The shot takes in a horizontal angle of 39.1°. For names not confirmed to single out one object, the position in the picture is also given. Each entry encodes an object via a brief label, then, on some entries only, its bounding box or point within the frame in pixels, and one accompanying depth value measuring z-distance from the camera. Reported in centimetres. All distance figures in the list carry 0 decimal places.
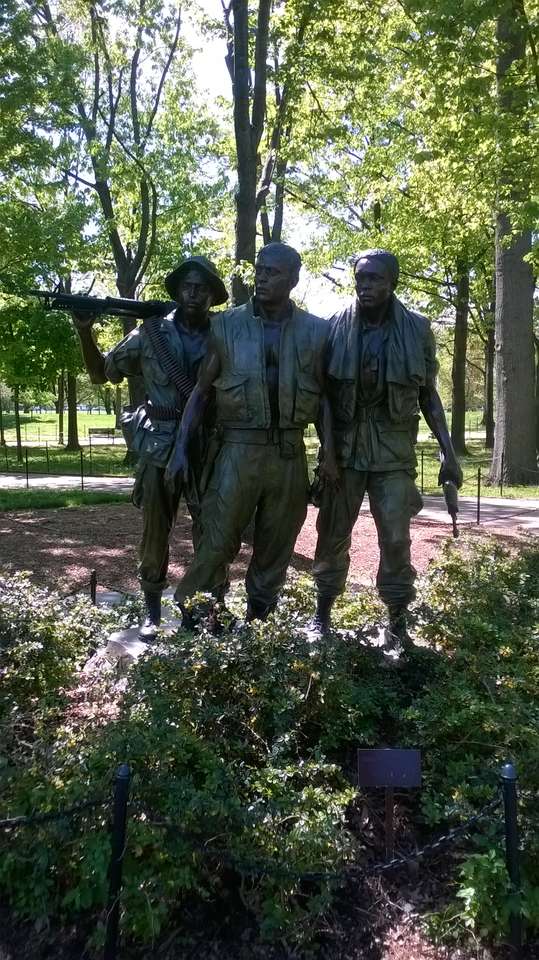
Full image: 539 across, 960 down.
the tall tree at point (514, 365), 1505
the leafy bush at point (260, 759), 274
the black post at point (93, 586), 617
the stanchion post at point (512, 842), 256
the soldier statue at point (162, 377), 430
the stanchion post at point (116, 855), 249
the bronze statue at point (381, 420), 416
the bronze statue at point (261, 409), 403
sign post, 293
